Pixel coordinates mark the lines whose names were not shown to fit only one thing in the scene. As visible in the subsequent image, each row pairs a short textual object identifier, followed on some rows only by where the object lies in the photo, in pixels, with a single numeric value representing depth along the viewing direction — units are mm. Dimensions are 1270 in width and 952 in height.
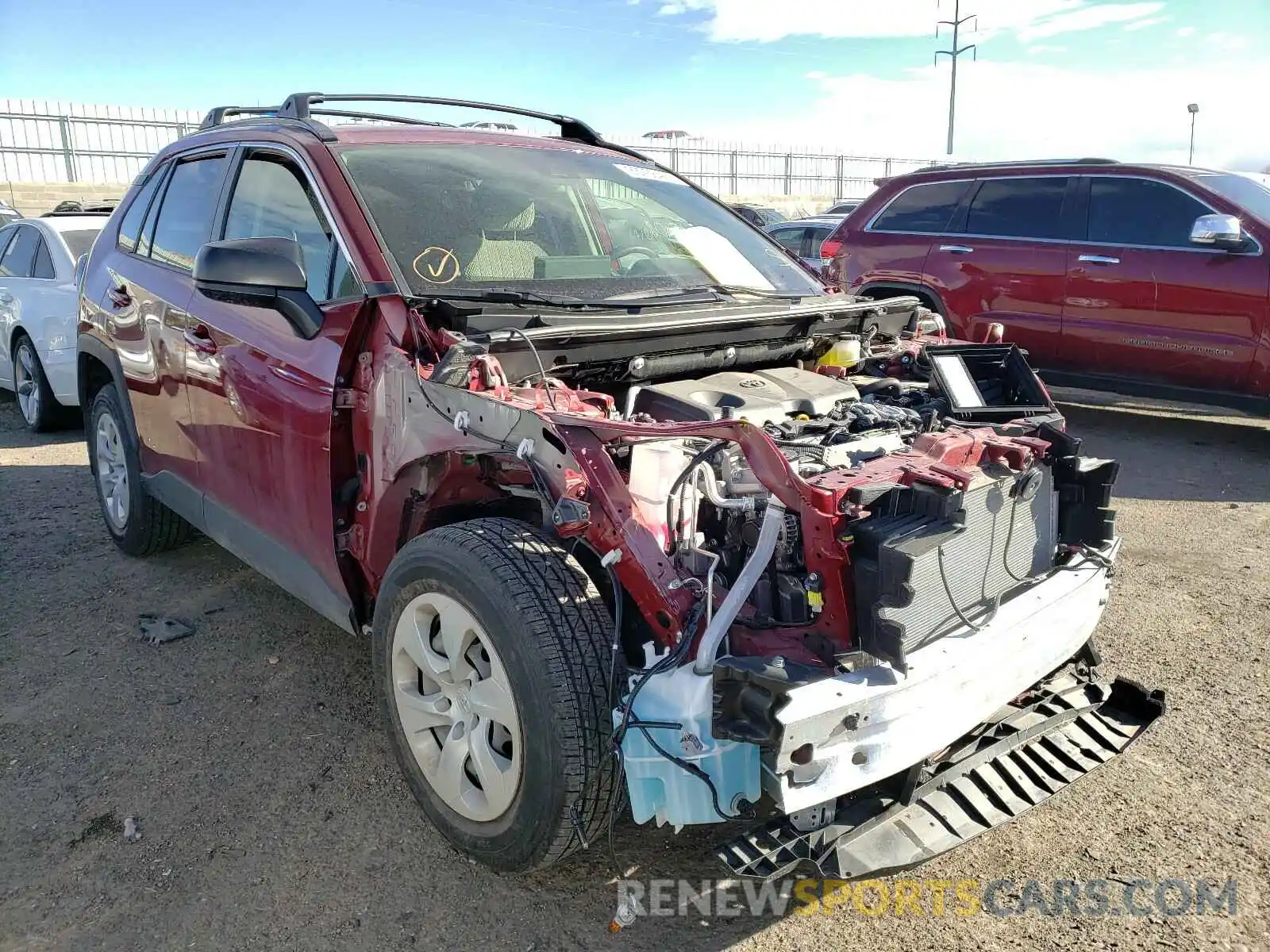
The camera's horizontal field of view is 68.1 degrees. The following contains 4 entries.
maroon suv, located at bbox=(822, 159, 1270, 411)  6316
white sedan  6980
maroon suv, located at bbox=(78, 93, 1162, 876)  2123
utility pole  37250
